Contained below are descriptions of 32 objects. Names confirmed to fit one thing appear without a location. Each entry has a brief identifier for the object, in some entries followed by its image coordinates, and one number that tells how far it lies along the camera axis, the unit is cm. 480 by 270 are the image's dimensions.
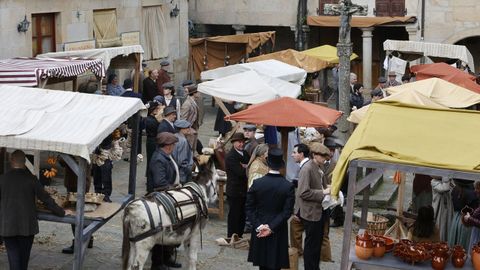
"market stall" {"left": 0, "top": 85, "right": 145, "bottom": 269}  1010
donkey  1090
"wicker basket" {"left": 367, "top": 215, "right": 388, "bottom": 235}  1348
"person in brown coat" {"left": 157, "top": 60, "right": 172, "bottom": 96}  2256
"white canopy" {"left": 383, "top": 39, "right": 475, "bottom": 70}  2414
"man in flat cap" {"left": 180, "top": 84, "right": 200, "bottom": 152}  1733
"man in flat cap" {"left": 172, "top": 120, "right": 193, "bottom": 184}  1377
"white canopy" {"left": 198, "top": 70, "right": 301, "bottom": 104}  1673
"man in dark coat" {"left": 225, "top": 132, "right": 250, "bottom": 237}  1355
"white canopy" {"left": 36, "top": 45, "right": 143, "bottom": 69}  1823
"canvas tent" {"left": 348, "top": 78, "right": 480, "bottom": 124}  1532
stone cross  1889
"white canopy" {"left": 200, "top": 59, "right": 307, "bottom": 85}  1984
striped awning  1483
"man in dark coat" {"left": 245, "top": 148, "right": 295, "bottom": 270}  1071
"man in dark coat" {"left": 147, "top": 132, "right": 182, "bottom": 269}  1201
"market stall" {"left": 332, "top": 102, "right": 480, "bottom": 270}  917
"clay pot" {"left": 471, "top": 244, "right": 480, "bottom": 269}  958
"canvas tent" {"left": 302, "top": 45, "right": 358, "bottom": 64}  2559
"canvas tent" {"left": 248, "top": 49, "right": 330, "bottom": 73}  2466
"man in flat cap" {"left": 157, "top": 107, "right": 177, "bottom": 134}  1518
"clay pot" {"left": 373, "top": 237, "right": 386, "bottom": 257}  990
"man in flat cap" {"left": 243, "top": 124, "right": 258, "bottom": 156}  1421
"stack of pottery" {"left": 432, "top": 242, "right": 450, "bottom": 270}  969
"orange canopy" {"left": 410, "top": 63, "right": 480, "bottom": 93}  1969
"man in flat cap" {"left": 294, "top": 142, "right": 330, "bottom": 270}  1161
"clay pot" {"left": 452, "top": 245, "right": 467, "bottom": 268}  978
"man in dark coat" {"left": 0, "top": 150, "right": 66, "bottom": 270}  1067
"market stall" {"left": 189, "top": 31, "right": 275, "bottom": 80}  2703
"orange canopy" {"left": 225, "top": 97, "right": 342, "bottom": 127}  1359
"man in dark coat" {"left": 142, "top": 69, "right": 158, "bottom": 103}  2139
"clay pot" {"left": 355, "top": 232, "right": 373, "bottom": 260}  983
